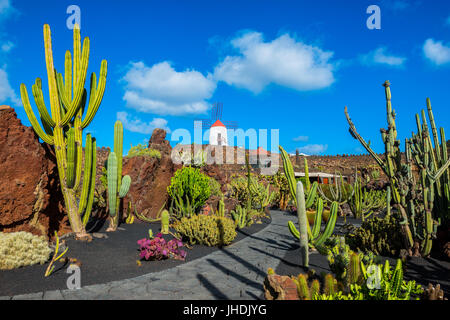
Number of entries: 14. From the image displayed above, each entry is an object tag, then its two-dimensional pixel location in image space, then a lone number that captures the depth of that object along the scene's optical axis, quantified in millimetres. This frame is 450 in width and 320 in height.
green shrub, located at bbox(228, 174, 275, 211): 12445
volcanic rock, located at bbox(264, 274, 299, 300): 3059
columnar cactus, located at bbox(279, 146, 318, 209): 5473
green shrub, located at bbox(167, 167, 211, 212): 10344
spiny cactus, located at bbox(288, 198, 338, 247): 5677
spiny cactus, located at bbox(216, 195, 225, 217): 9707
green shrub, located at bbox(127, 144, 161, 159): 11182
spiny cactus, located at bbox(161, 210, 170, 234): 8227
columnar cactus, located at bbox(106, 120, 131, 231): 8117
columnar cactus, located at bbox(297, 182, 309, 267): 5027
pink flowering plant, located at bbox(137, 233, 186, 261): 5605
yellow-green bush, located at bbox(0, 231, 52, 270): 4755
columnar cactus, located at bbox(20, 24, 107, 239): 6691
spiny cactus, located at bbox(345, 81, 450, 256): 5516
